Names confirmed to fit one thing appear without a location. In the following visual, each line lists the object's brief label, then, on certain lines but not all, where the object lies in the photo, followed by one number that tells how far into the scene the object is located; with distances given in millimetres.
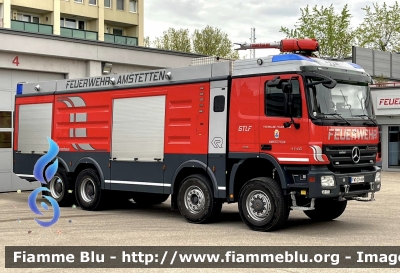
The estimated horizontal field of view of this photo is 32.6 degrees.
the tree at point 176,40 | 60281
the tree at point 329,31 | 56438
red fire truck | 11539
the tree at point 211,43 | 59844
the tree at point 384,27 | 58906
